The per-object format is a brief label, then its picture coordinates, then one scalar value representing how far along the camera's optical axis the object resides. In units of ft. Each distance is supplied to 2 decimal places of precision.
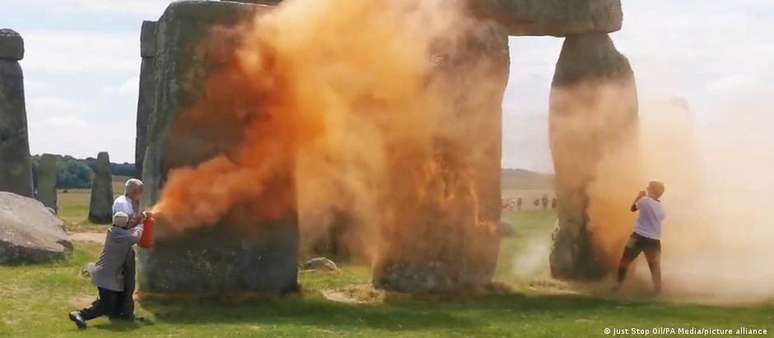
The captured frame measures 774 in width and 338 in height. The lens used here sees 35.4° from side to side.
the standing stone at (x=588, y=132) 66.44
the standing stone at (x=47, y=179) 125.80
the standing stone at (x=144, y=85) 104.58
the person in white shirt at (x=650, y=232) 60.18
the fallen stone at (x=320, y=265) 68.90
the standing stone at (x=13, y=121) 102.12
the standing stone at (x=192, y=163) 53.36
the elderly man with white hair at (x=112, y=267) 47.29
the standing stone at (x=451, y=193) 57.98
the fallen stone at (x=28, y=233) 68.03
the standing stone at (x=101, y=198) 115.85
